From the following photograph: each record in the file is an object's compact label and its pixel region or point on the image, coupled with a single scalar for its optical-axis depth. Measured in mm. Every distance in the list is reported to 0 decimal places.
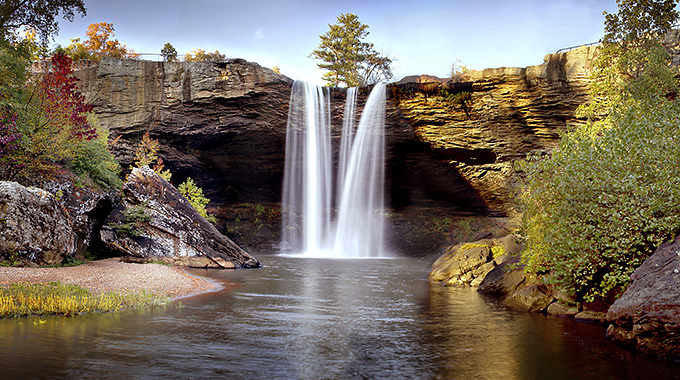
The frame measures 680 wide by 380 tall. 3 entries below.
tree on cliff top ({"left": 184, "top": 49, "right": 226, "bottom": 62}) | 47169
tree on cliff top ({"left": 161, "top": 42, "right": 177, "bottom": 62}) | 36275
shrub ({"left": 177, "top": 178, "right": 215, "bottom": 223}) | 31656
